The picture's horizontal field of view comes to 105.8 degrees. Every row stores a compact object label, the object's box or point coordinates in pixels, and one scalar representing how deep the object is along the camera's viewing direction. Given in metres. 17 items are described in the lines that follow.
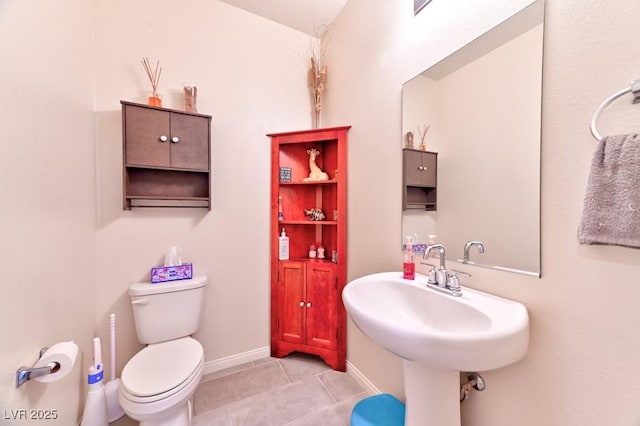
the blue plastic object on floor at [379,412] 1.23
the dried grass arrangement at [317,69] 2.14
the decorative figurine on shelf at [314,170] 2.04
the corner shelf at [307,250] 1.87
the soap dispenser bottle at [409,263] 1.24
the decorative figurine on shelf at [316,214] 2.09
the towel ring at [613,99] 0.62
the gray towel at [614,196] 0.59
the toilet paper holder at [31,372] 0.79
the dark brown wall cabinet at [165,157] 1.51
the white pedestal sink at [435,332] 0.71
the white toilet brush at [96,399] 1.26
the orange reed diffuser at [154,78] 1.61
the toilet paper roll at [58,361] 0.83
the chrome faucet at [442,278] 1.01
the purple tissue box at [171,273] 1.61
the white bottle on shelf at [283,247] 2.02
